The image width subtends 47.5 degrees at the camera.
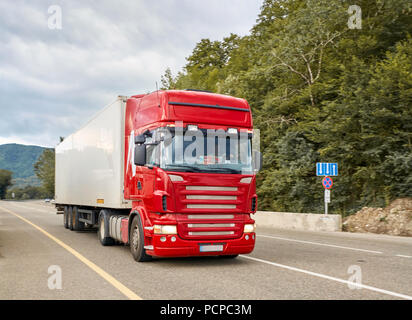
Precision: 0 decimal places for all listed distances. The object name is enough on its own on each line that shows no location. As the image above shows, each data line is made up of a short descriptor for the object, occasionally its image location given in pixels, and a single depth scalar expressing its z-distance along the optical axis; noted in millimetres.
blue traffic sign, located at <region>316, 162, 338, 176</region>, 21733
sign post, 21766
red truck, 8578
